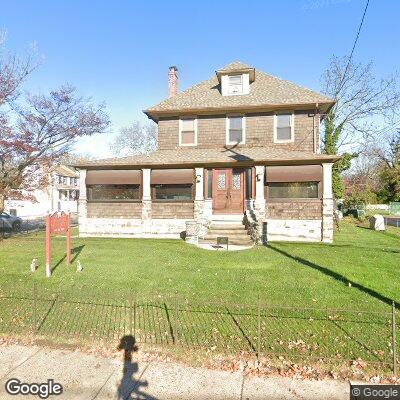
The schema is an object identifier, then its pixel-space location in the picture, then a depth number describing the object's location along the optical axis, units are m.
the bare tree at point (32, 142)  16.31
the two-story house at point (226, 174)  16.30
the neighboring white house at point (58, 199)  45.31
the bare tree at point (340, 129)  29.20
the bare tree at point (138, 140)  58.33
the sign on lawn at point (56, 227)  9.93
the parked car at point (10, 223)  24.72
